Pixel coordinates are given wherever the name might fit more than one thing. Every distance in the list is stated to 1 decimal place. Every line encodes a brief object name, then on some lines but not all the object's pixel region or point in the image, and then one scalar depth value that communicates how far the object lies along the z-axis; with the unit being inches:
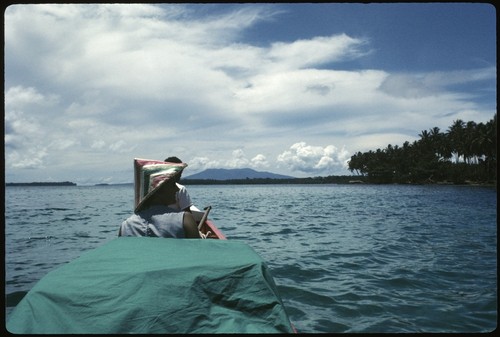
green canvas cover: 104.9
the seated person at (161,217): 173.0
